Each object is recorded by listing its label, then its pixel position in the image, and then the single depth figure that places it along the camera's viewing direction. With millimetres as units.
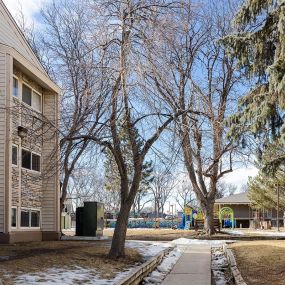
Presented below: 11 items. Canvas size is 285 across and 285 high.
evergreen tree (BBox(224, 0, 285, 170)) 8342
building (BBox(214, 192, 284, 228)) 38982
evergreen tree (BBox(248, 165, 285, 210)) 30635
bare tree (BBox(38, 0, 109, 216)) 9860
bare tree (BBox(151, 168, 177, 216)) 55476
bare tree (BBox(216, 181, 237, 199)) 74324
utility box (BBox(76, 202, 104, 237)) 18009
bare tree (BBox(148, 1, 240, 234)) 9699
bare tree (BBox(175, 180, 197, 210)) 59925
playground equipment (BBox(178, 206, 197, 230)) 31400
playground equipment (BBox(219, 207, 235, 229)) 35246
